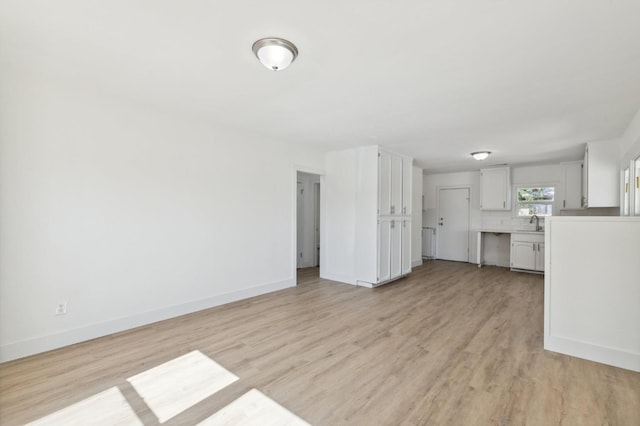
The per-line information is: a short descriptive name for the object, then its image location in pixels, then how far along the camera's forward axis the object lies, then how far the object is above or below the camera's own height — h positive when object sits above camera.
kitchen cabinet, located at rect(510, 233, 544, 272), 6.32 -0.89
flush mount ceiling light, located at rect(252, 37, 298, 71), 1.98 +1.13
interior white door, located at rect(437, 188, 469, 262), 7.86 -0.33
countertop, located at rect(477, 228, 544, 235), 6.39 -0.43
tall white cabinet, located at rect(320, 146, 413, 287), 5.11 -0.10
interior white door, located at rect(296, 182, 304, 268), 6.88 -0.27
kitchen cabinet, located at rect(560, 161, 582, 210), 6.24 +0.59
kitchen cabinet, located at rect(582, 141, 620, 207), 4.28 +0.58
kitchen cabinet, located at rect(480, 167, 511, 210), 6.92 +0.59
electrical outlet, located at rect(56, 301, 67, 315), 2.74 -0.95
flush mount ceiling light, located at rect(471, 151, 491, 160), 5.36 +1.09
